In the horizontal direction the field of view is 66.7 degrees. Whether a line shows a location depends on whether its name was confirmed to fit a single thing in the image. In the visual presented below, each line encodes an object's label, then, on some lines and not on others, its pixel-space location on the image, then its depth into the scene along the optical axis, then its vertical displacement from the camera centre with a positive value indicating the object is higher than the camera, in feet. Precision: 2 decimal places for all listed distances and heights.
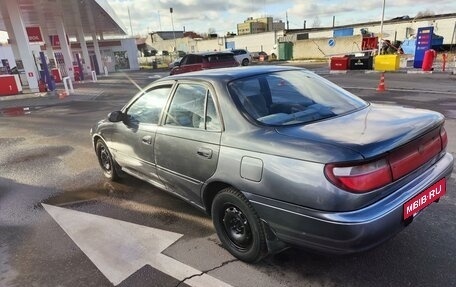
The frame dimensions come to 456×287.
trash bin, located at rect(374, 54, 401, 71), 65.13 -6.78
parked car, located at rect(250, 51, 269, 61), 138.76 -8.36
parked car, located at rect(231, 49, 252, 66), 104.82 -5.99
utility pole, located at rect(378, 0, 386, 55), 71.62 -3.19
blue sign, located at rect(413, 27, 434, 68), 62.69 -3.60
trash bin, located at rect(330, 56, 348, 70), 70.54 -6.69
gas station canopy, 61.16 +7.07
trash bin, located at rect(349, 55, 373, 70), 69.41 -6.75
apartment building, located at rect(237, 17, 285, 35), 276.62 +7.29
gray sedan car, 7.44 -2.99
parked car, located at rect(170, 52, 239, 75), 64.80 -4.20
